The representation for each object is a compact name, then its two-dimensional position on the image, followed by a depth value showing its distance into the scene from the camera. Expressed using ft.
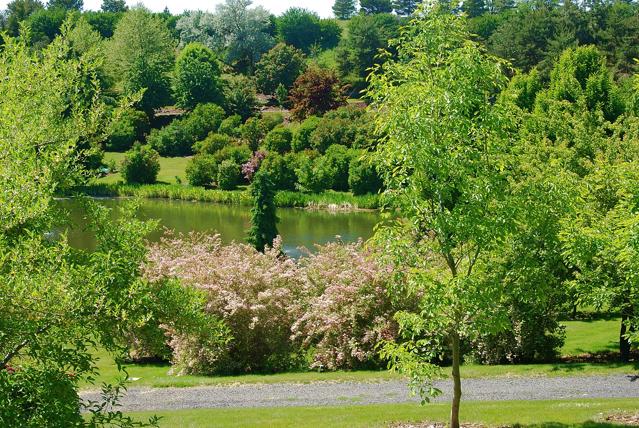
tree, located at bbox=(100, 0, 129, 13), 461.37
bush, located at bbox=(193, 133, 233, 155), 232.12
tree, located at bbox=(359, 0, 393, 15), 505.66
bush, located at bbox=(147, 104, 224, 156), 249.34
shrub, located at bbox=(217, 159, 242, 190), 215.10
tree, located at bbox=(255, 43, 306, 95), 300.61
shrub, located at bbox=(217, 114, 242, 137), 247.50
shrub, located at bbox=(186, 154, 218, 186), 218.18
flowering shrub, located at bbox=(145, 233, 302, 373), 68.54
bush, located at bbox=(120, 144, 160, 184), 219.00
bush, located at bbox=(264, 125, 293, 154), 230.68
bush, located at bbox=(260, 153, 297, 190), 212.84
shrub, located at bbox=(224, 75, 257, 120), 277.85
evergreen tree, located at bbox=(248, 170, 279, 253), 110.32
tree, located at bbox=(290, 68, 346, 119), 259.80
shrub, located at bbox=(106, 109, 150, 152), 240.77
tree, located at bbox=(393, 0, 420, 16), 483.51
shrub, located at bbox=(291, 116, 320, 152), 233.96
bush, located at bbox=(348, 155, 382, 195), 198.08
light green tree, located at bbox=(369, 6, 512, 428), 38.60
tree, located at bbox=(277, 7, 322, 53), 398.62
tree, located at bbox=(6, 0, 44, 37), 376.93
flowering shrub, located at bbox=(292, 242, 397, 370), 67.31
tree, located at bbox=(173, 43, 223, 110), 276.41
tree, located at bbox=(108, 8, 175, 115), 276.41
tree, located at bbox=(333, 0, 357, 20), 510.17
